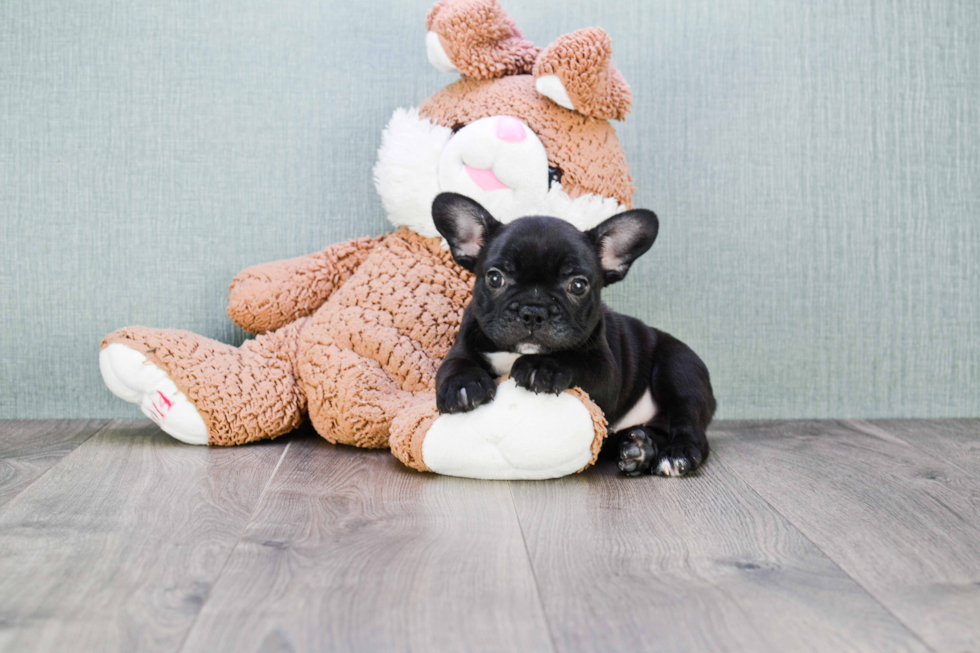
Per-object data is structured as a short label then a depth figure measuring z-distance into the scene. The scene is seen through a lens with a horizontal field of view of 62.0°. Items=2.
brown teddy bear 1.77
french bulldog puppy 1.47
